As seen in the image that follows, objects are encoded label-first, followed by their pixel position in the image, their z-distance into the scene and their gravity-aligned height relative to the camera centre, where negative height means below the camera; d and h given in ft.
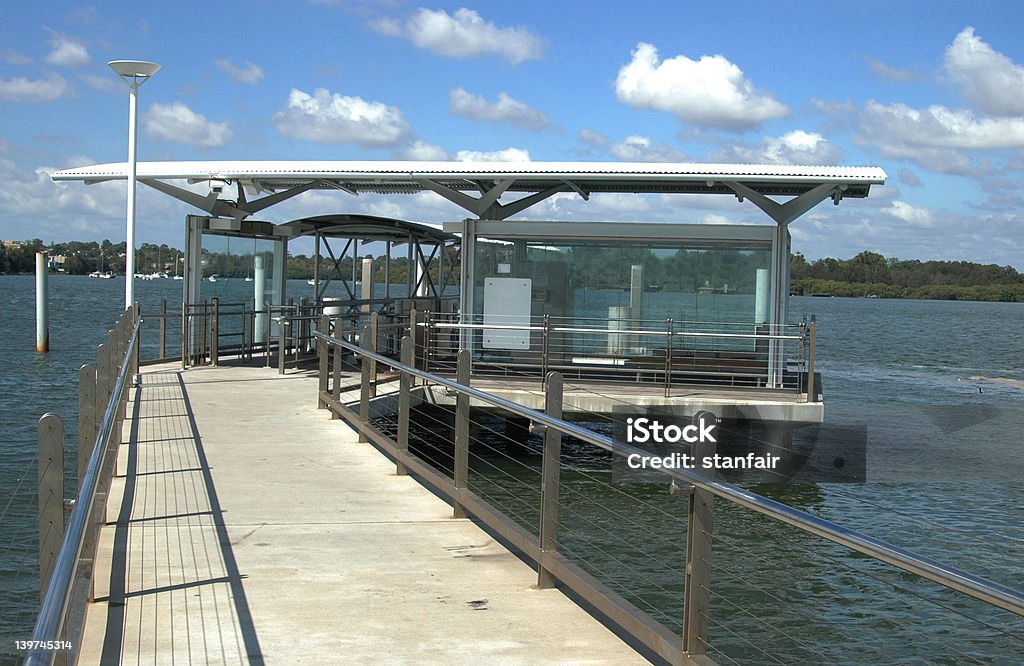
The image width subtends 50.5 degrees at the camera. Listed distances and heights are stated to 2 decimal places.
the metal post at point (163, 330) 62.78 -2.63
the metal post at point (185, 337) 58.44 -2.76
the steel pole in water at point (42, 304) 102.78 -2.10
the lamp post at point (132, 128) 55.93 +8.45
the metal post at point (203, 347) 60.80 -3.40
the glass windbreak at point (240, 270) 62.64 +1.04
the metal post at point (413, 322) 47.43 -1.35
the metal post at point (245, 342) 64.80 -3.30
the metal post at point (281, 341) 56.03 -2.74
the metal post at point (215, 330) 59.52 -2.38
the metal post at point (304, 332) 65.77 -2.61
